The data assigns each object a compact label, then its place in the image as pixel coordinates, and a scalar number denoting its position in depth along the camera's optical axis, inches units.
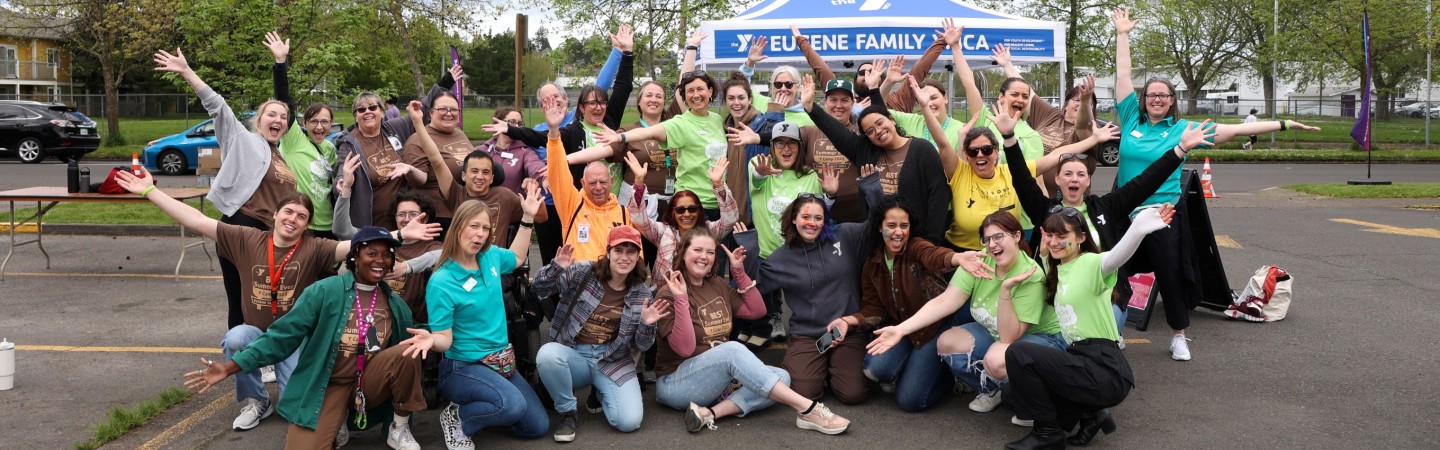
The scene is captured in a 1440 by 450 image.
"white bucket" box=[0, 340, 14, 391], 236.2
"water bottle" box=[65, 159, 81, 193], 372.5
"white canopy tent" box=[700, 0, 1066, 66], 483.8
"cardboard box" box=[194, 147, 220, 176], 706.8
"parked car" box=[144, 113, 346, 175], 837.8
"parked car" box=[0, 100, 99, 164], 947.3
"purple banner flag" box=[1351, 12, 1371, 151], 667.4
